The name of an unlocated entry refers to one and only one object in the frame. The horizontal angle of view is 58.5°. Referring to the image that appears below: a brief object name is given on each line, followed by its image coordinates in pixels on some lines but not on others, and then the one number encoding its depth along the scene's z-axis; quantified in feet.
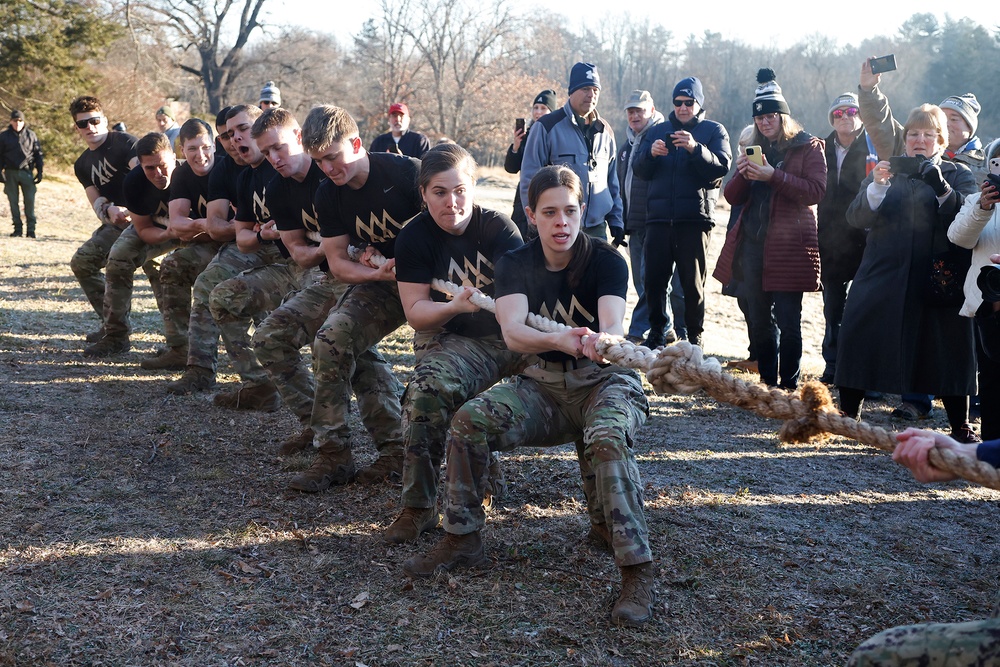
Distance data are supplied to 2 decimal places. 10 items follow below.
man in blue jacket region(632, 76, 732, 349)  23.34
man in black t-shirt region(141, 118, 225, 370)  22.47
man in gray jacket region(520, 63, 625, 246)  24.02
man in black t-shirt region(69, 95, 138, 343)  26.43
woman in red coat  20.85
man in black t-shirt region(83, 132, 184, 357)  24.04
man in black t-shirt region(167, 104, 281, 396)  20.25
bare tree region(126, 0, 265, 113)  125.08
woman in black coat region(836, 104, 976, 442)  17.81
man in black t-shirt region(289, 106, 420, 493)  15.29
